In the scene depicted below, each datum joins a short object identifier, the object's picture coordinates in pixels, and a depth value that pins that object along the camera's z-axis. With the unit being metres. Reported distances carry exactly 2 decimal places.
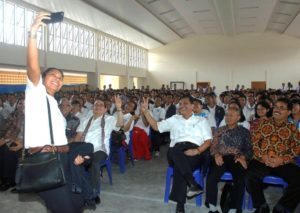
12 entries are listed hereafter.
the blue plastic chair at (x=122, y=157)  3.33
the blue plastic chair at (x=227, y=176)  2.29
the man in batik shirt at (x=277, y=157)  2.04
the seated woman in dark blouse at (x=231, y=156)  2.20
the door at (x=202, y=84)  15.89
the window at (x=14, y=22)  7.54
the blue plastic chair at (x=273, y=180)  2.18
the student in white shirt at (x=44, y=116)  1.20
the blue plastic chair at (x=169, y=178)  2.47
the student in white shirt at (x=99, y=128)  2.74
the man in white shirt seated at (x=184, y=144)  2.27
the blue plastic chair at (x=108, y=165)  2.89
